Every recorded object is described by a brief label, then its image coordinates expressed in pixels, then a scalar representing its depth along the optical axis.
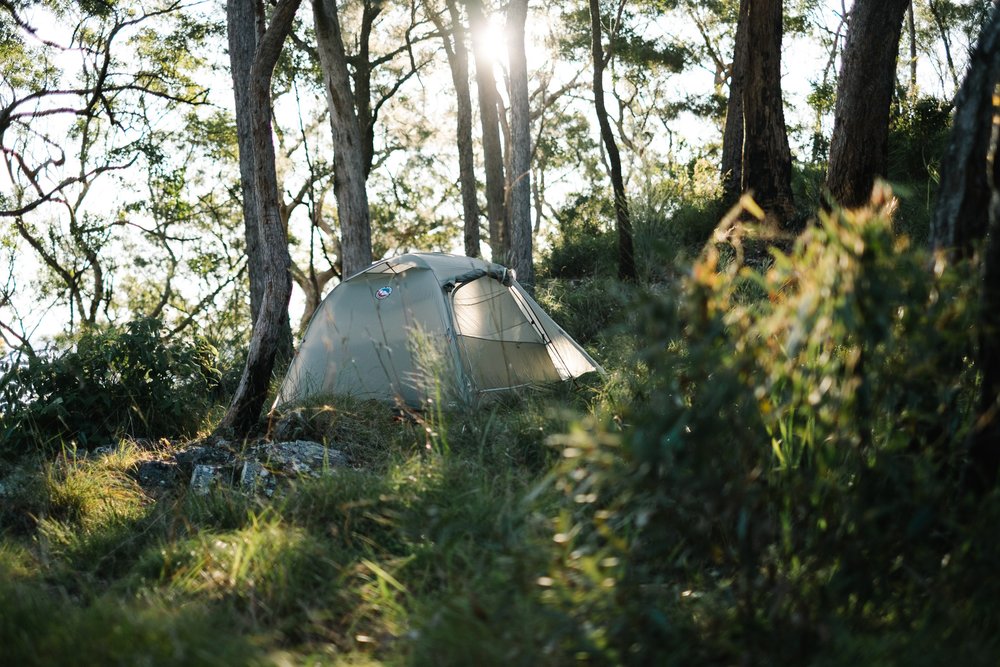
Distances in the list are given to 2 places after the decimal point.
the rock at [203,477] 4.54
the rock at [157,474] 4.91
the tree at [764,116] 10.12
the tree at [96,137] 15.45
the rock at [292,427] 5.50
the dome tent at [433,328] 6.48
